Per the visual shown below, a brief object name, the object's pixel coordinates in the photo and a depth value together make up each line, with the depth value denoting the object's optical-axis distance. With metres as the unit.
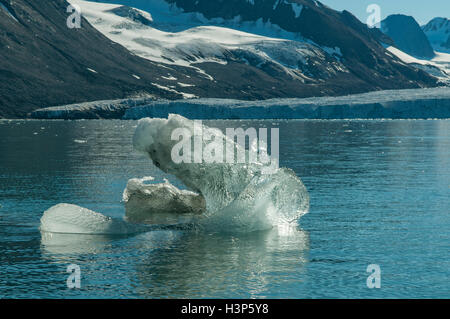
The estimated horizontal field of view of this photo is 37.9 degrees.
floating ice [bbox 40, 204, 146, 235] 20.23
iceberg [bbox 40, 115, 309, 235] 20.33
